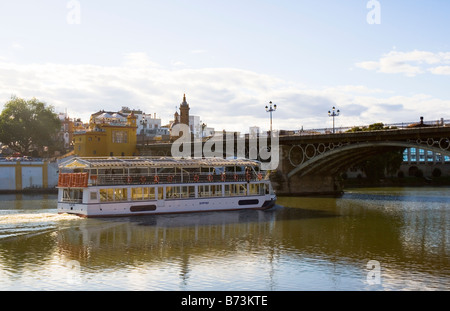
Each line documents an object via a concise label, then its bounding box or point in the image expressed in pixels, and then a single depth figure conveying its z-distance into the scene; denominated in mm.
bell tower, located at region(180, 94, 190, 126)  120688
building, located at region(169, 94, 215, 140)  120812
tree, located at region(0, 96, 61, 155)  105625
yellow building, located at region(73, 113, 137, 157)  94312
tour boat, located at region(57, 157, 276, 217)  49309
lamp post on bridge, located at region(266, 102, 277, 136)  76500
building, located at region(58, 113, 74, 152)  135150
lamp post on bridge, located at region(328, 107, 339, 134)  76650
